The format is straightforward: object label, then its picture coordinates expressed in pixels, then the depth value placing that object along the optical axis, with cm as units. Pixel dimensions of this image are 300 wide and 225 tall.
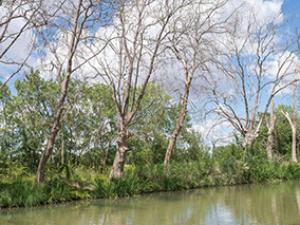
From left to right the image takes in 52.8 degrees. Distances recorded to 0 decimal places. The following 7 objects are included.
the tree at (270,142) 2169
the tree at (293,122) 2539
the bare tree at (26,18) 1020
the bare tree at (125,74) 1321
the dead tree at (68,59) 1133
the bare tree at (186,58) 1589
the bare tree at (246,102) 1989
